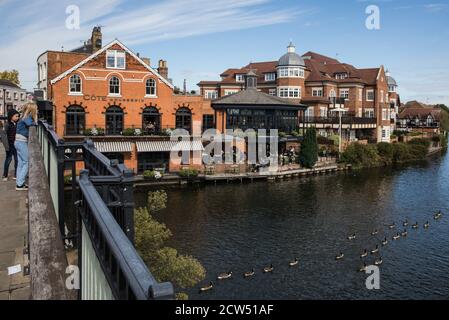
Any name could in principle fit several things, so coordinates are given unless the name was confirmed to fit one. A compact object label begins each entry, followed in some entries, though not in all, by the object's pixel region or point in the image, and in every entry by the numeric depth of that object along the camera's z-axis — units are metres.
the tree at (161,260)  17.33
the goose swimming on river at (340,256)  25.66
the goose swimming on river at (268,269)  23.41
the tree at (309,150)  54.44
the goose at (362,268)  24.02
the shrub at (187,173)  44.78
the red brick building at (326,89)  70.31
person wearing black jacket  13.15
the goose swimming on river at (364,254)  26.17
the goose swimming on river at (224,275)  22.24
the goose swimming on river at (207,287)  20.84
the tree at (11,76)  94.00
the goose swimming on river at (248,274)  22.70
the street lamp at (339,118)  62.43
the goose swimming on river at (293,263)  24.31
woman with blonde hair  10.56
